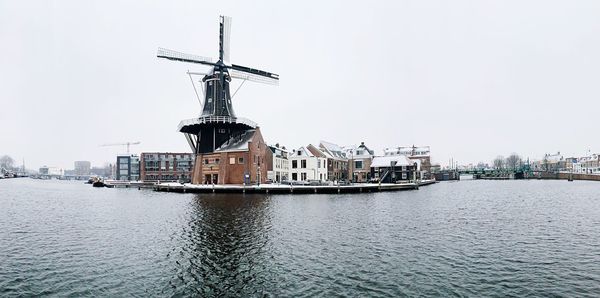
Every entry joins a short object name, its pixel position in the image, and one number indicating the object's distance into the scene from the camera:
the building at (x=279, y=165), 73.40
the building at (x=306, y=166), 76.69
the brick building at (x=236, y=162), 60.75
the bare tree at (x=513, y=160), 192.50
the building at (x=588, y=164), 148.84
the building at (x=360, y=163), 91.19
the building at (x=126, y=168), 137.25
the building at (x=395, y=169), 84.56
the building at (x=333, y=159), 80.04
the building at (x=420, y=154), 117.12
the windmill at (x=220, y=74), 63.38
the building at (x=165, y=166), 116.50
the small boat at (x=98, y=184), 101.98
